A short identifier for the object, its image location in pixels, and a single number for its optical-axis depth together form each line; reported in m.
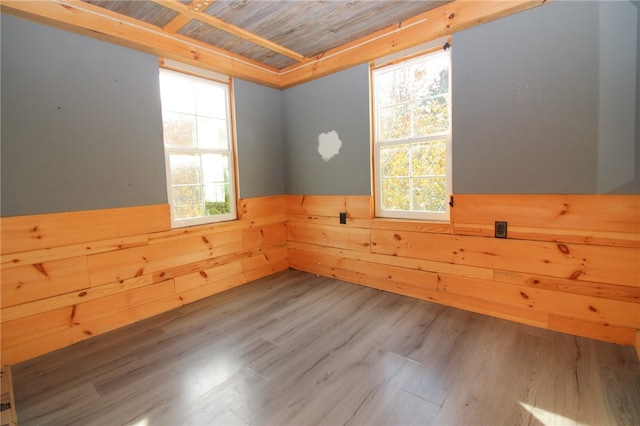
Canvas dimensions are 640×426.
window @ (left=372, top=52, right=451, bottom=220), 2.56
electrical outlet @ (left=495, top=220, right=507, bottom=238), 2.27
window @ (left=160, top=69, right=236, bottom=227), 2.72
